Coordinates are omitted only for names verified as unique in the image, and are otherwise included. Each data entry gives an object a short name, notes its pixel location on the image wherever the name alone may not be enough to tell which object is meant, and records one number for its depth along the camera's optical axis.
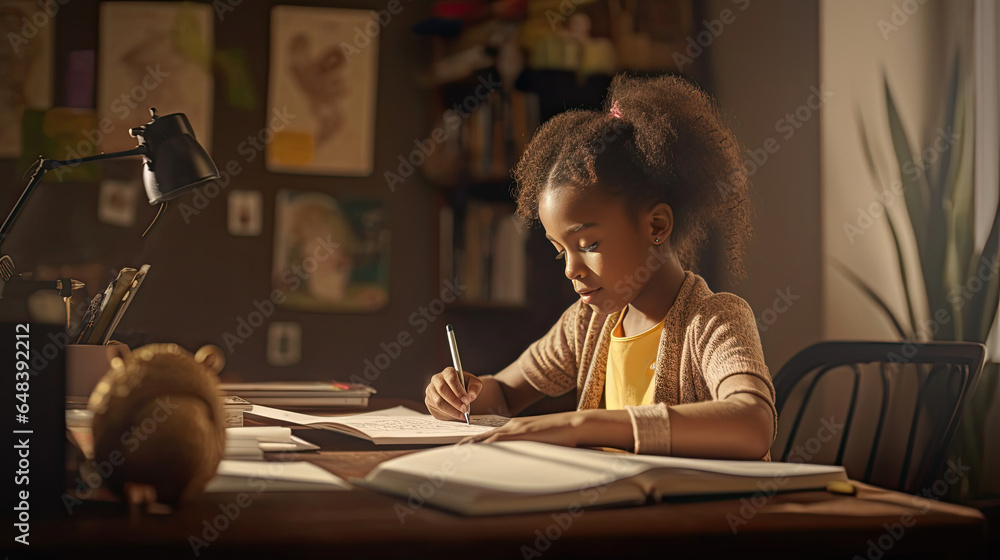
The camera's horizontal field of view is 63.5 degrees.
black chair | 1.38
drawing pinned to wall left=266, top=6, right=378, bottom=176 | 2.75
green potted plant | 1.91
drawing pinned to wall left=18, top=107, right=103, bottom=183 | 2.65
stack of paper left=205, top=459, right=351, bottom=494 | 0.63
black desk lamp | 1.20
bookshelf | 2.40
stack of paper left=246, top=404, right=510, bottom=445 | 0.93
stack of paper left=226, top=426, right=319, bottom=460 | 0.77
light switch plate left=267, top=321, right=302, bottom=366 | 2.79
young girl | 1.14
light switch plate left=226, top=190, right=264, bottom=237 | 2.75
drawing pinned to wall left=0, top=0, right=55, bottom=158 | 2.65
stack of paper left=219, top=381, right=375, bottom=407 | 1.38
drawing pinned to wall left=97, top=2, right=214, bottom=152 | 2.67
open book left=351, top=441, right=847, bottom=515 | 0.55
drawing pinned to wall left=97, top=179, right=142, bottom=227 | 2.69
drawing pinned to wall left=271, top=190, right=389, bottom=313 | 2.77
